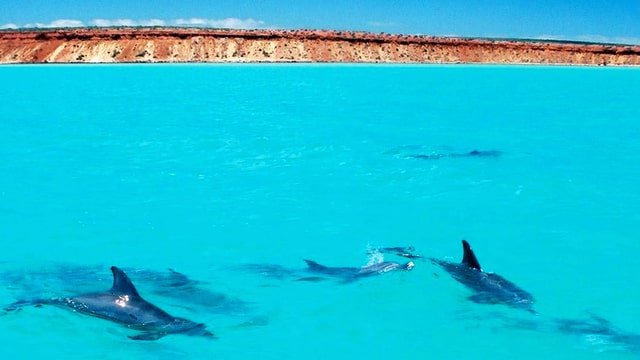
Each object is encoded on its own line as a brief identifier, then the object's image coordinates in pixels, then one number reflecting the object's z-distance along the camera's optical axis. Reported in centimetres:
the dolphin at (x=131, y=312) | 860
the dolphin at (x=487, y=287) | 1005
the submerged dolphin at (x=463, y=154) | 2401
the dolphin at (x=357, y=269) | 1150
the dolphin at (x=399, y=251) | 1339
